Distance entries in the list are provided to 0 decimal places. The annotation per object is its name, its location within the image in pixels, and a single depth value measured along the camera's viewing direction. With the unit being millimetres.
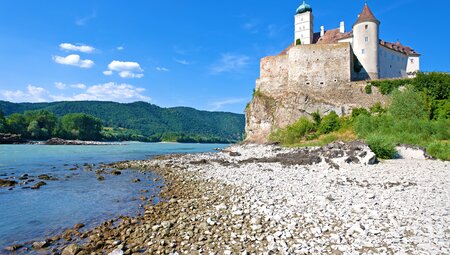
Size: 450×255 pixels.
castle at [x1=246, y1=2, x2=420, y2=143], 44156
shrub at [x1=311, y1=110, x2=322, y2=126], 43844
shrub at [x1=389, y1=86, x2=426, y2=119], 32469
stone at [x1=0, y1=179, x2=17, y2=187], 14625
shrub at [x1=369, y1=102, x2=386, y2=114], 39694
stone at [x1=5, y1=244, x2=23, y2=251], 6512
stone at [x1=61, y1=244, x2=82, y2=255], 5978
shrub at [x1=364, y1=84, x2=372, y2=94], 42250
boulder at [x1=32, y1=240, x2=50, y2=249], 6564
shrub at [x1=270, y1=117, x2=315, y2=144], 39438
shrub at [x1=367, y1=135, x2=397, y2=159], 18578
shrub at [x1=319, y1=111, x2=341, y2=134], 39512
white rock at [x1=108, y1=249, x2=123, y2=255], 5717
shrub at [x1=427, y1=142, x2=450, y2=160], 17672
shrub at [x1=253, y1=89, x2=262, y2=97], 54062
